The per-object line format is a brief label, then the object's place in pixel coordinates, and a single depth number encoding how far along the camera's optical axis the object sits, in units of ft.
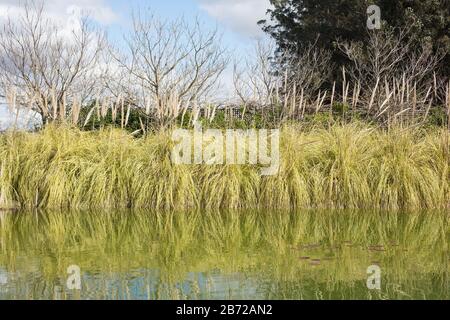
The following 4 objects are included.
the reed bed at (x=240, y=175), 21.95
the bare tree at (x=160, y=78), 53.16
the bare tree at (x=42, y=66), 53.47
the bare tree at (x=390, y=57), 50.11
